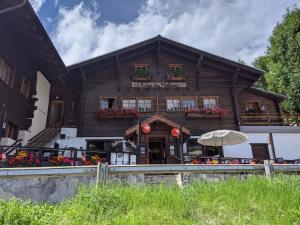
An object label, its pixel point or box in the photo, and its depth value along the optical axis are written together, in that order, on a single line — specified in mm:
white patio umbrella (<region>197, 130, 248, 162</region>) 9261
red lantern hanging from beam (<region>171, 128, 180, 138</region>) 10526
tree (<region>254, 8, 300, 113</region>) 18656
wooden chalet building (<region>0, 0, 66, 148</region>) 9588
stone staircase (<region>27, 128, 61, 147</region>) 11526
